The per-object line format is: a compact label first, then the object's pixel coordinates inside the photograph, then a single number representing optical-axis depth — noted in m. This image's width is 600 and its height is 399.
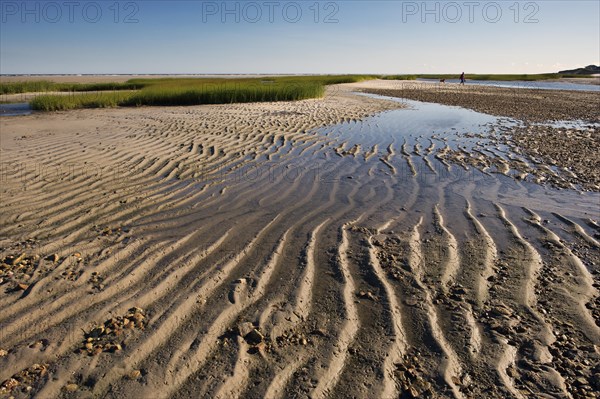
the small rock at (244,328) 3.00
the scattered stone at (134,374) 2.56
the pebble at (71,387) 2.46
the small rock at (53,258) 4.05
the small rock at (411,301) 3.43
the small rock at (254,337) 2.91
